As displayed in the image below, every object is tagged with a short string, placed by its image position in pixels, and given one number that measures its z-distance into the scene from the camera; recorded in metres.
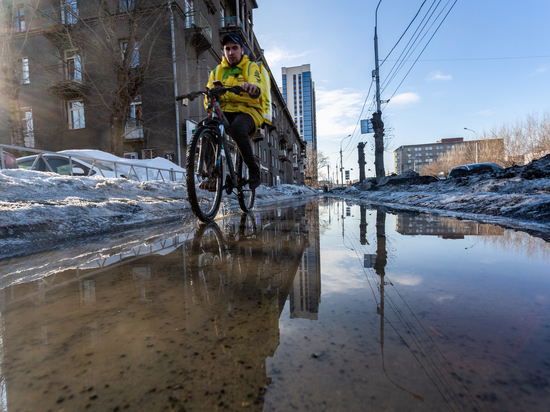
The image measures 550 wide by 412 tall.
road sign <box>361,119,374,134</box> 22.84
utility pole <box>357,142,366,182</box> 34.39
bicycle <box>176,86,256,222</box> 3.04
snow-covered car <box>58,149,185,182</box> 8.48
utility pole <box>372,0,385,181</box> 16.95
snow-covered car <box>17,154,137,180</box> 7.17
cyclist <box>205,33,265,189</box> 3.42
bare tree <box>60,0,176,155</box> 11.00
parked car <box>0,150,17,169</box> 5.51
